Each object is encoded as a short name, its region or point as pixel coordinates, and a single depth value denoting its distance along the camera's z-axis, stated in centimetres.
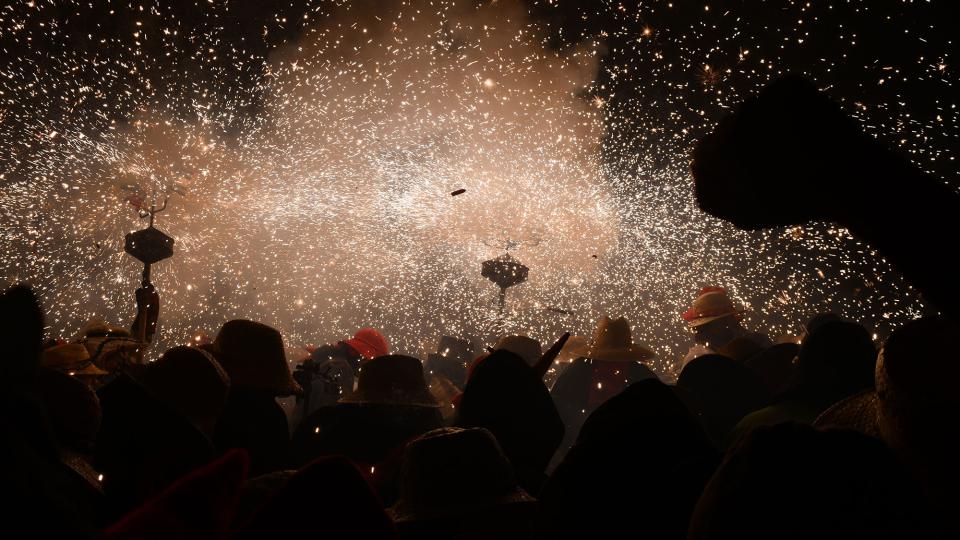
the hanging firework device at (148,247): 762
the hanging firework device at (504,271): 993
